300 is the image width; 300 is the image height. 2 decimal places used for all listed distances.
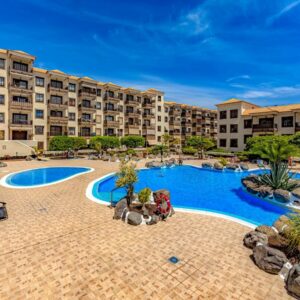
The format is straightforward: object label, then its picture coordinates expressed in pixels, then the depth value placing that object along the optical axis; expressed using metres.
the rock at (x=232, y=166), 27.86
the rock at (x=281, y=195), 14.72
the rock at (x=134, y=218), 9.55
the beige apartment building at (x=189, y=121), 69.56
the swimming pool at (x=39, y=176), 17.92
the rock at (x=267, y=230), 8.22
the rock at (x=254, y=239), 7.49
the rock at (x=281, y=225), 8.37
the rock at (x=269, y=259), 6.19
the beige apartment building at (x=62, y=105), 38.38
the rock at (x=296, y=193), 15.15
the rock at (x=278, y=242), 7.29
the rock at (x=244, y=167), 28.17
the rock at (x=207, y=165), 29.01
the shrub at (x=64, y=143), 40.63
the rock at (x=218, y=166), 28.08
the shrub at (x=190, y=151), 45.06
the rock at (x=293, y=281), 5.32
